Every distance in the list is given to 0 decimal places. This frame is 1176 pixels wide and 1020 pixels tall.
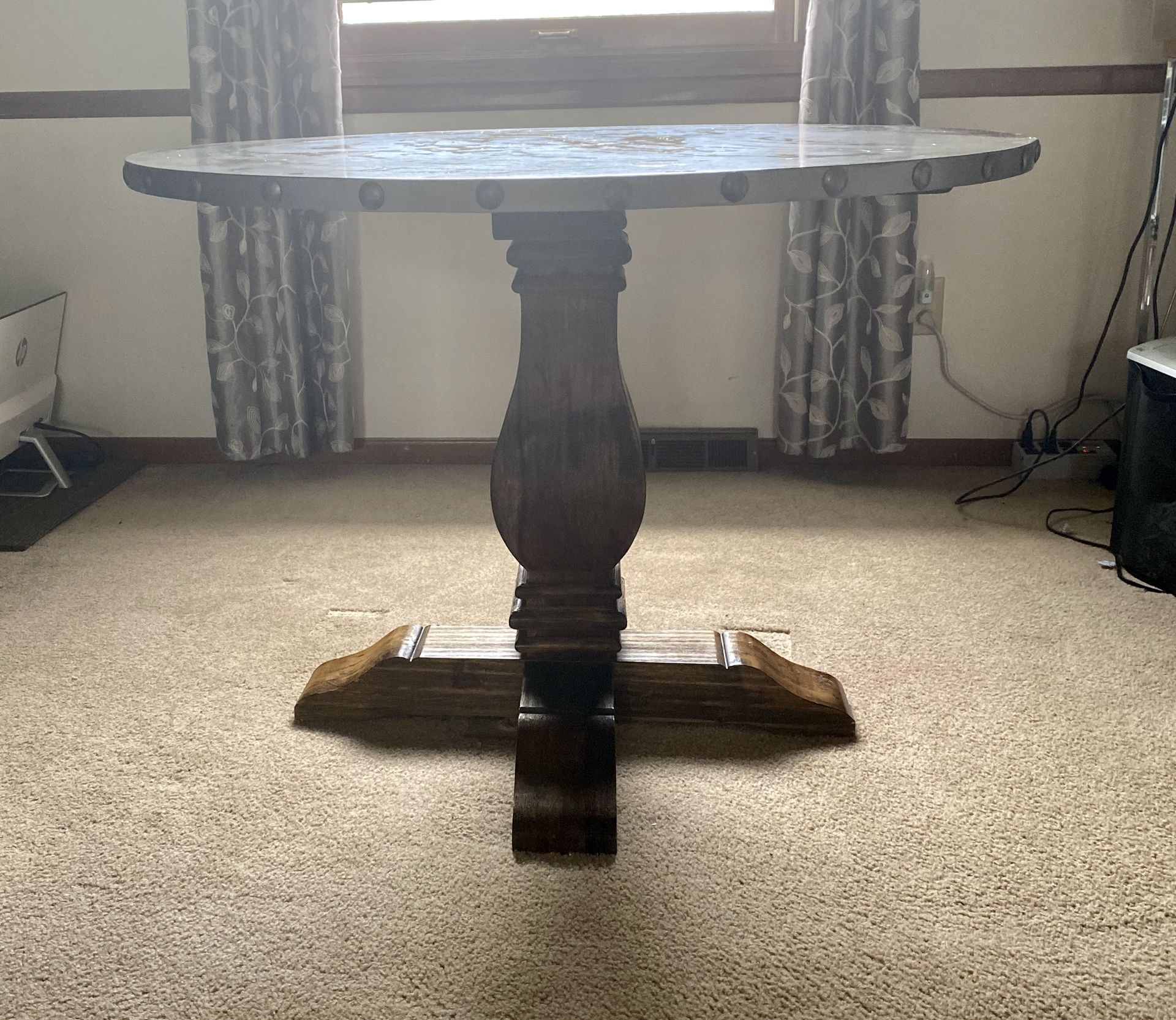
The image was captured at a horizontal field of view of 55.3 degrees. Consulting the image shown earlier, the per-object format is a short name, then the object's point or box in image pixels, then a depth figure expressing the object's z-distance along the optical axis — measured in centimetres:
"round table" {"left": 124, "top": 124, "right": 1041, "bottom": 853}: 109
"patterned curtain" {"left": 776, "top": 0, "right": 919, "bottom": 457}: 245
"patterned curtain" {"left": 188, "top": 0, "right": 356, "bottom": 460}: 254
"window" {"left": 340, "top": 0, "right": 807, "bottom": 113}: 260
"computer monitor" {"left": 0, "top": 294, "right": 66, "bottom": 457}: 254
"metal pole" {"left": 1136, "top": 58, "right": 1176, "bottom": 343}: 245
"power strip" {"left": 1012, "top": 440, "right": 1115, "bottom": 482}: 266
